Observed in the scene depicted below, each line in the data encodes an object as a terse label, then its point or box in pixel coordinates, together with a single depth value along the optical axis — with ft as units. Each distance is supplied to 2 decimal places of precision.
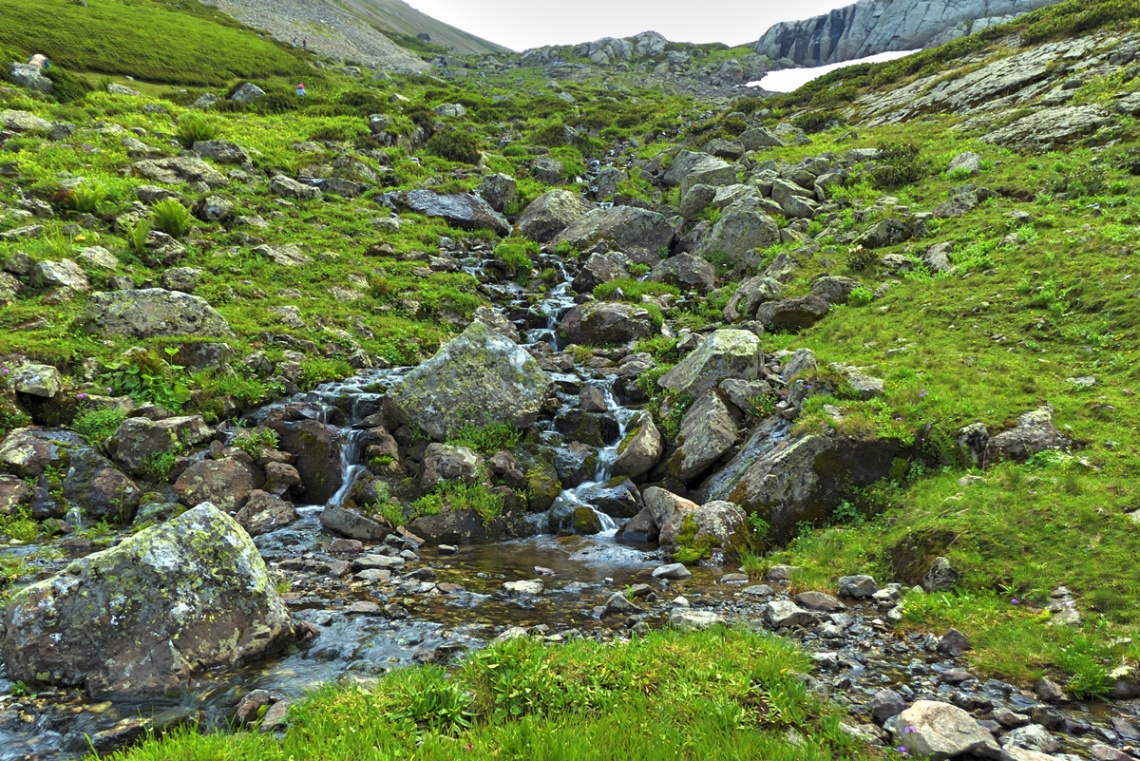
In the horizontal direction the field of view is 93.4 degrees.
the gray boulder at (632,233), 92.43
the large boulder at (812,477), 36.58
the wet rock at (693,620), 24.00
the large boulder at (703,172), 104.32
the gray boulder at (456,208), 100.22
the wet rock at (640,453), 46.19
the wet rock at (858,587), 28.17
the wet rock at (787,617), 25.20
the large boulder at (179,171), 79.00
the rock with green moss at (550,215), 101.24
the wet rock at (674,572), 32.21
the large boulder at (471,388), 47.42
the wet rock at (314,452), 42.32
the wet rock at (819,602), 26.96
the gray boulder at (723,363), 48.93
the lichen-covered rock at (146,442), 38.14
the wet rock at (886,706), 17.81
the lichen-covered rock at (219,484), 37.32
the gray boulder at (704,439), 43.65
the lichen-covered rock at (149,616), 20.02
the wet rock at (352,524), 37.63
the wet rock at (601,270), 82.99
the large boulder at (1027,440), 31.91
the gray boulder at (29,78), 99.71
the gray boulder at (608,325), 69.21
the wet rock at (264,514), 36.73
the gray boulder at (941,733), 15.42
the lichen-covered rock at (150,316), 47.39
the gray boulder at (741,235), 82.64
